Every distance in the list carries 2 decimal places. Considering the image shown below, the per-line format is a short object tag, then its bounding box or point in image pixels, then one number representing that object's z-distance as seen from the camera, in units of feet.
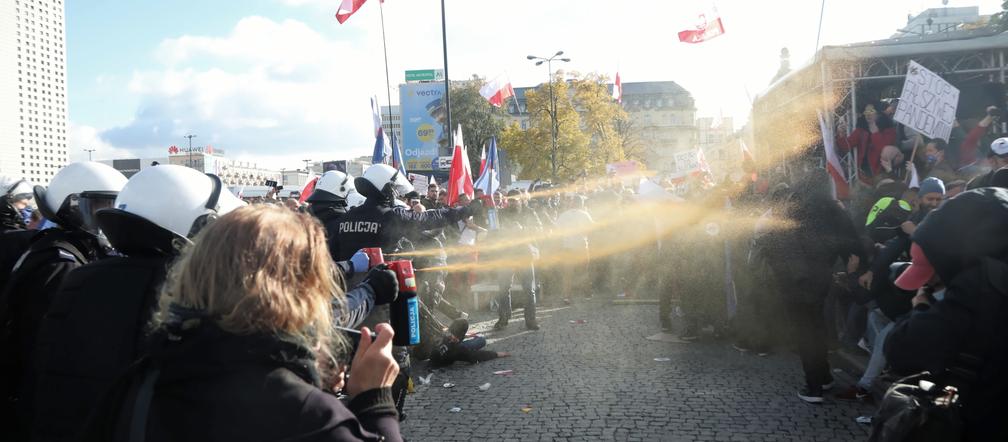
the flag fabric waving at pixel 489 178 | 47.97
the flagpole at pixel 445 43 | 64.14
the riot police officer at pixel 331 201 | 18.80
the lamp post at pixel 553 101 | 131.36
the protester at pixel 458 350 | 24.50
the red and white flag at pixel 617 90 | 131.97
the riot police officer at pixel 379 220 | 18.48
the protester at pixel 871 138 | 34.94
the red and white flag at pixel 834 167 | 29.86
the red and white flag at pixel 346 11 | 58.59
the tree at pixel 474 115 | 211.00
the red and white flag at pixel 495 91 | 74.59
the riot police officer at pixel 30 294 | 8.87
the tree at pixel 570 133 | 146.20
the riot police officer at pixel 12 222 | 12.18
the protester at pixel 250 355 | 4.77
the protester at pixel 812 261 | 19.24
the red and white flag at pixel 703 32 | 48.83
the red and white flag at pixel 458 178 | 36.99
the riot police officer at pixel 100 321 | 6.70
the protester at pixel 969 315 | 7.84
